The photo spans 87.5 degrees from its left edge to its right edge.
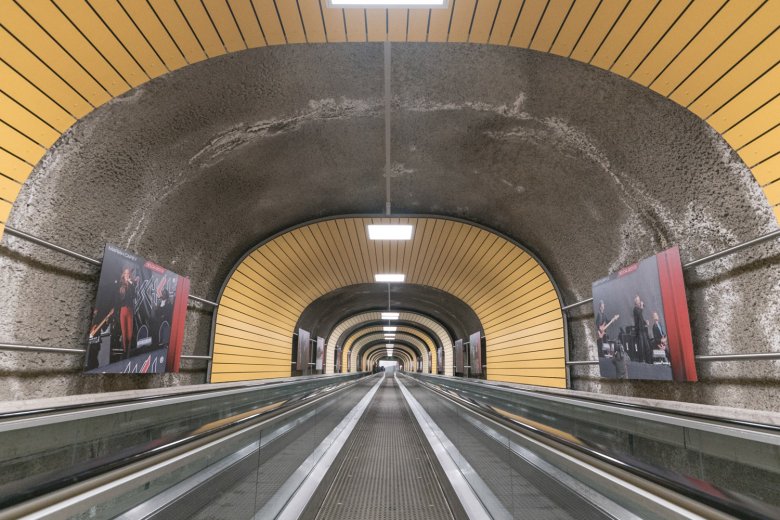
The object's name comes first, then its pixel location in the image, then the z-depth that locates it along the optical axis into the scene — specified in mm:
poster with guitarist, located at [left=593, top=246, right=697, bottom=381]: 4711
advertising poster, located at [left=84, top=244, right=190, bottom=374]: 4977
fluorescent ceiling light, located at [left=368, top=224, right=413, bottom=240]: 7754
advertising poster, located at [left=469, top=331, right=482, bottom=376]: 14580
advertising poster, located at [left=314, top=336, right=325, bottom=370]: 18683
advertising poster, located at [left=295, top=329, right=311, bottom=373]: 14258
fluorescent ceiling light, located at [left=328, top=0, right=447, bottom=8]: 3104
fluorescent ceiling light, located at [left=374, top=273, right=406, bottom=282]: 12422
